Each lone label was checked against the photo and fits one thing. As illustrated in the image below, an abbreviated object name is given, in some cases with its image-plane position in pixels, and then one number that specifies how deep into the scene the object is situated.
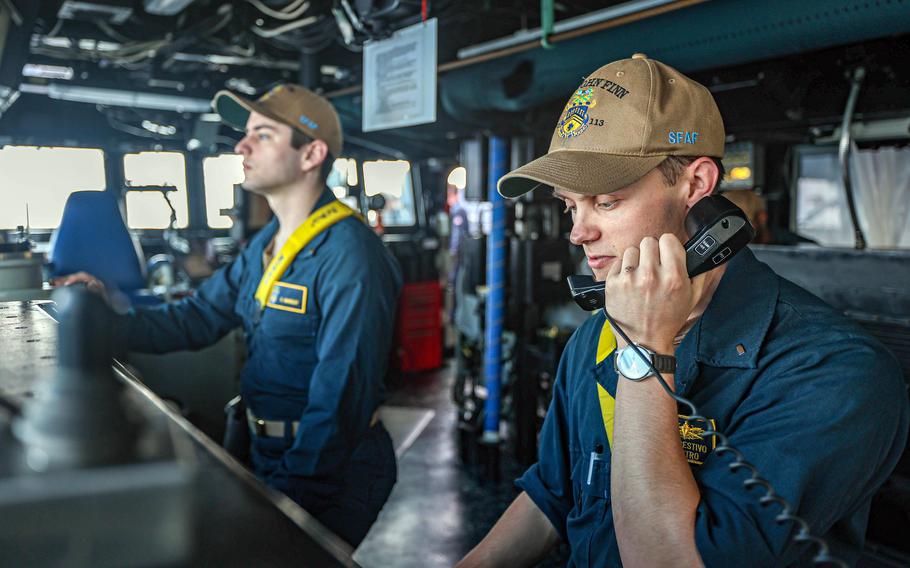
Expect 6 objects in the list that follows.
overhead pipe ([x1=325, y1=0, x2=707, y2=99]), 2.82
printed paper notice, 2.93
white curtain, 7.44
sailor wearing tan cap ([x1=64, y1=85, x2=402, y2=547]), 2.08
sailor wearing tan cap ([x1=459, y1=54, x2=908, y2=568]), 1.03
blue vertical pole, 4.47
